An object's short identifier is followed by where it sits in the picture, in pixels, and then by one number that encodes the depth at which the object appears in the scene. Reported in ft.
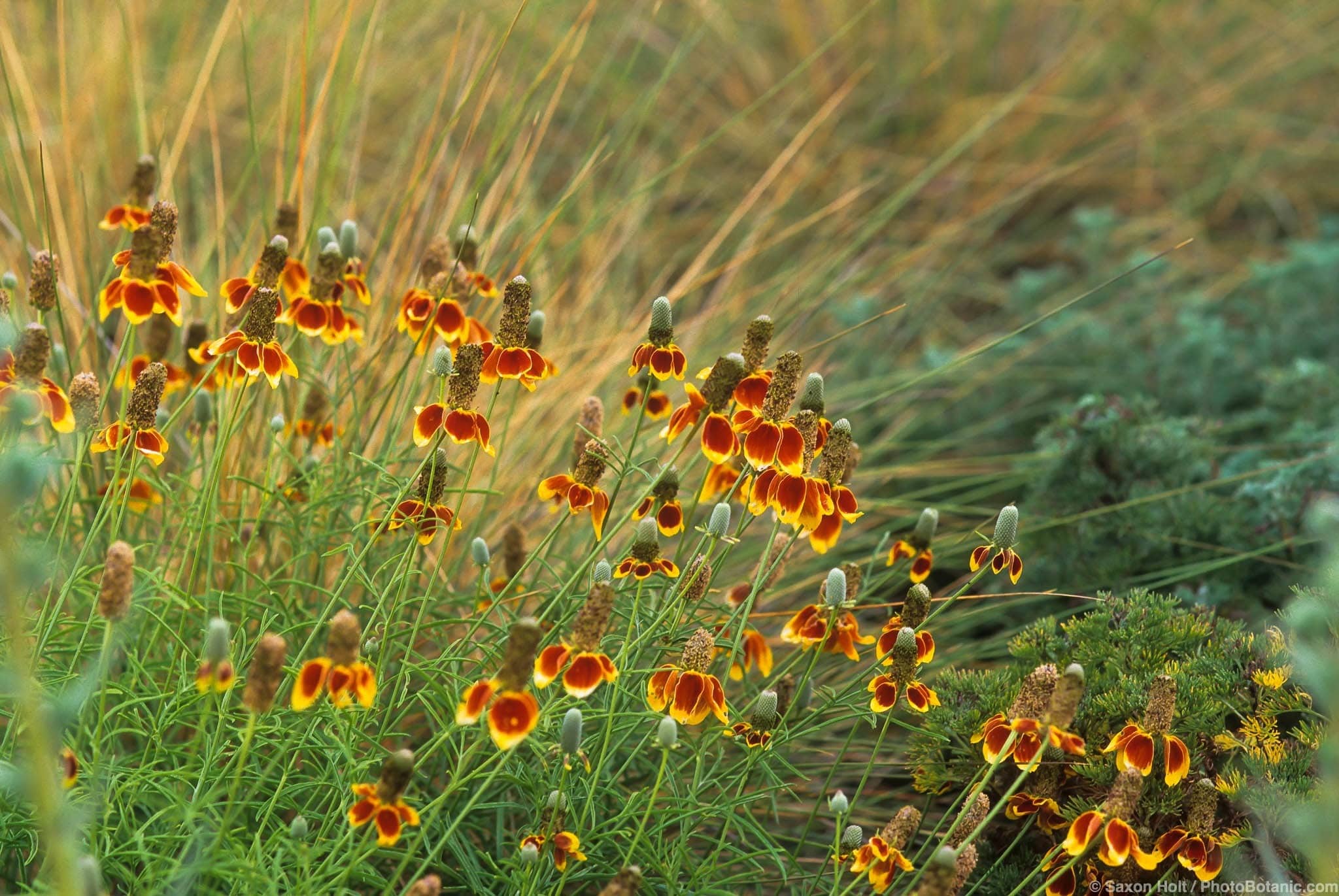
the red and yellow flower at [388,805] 9.80
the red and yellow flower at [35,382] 10.01
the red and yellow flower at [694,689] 10.06
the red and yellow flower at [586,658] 9.88
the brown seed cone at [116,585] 9.74
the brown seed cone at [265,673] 9.72
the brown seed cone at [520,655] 9.77
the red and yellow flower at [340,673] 9.78
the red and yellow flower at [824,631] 10.28
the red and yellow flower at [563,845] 10.02
